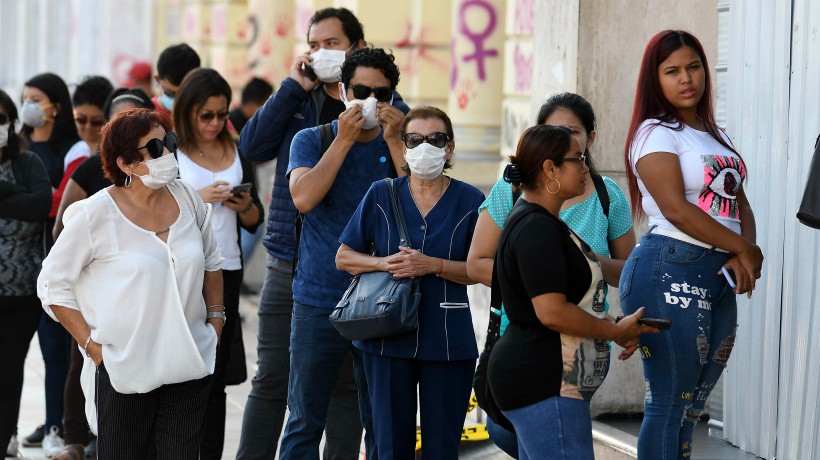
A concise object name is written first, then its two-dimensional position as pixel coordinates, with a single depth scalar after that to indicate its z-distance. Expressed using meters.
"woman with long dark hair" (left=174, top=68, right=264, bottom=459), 12.59
